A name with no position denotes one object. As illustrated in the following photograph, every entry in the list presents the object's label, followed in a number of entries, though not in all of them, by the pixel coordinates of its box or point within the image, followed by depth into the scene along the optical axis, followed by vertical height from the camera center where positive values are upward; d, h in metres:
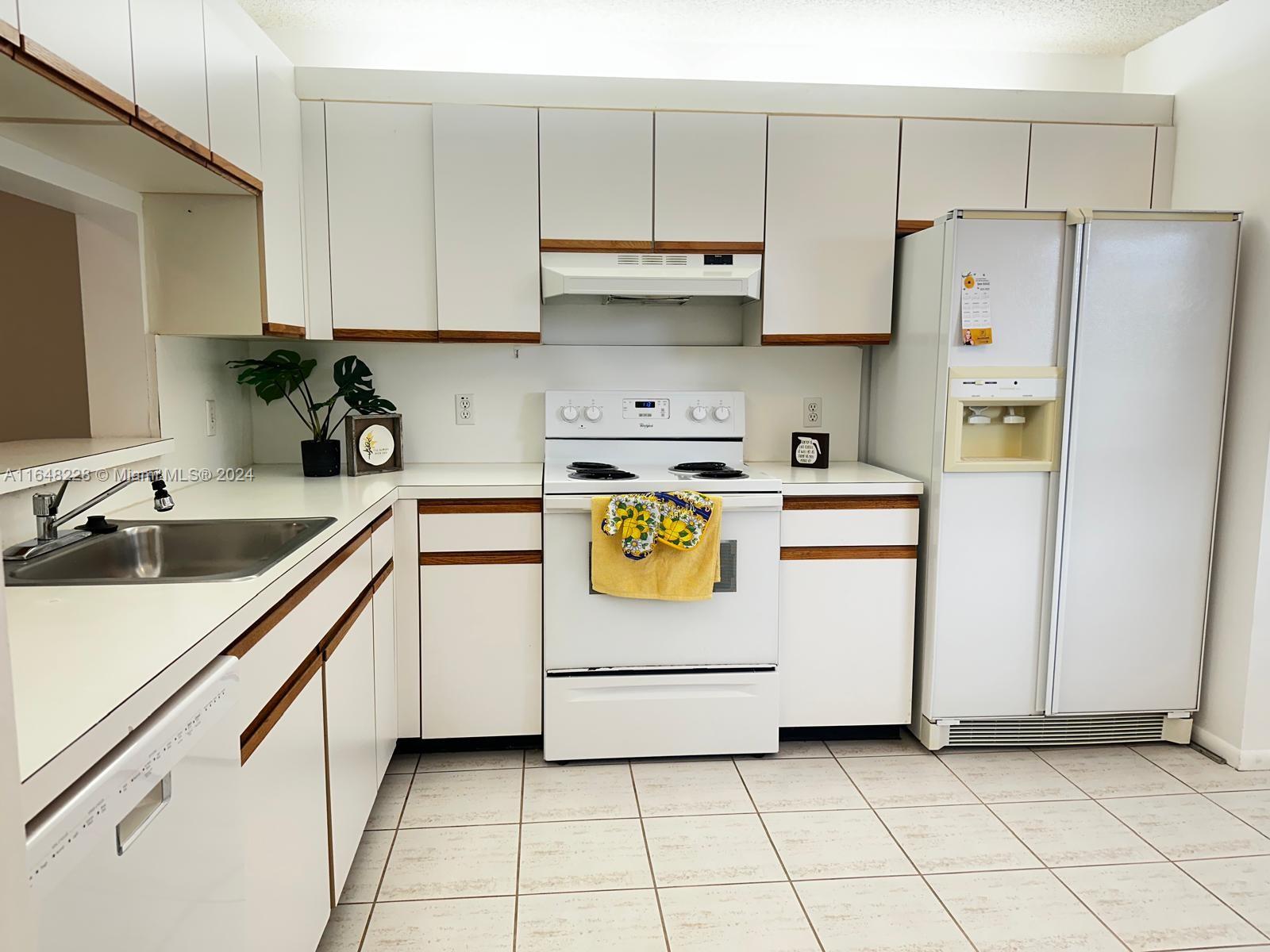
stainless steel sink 1.85 -0.37
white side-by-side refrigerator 2.58 -0.22
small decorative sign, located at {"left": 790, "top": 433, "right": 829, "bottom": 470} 3.10 -0.22
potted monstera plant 2.76 -0.02
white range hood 2.75 +0.37
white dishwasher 0.76 -0.49
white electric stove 2.62 -0.82
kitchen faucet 1.65 -0.28
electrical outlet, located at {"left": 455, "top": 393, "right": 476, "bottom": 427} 3.21 -0.09
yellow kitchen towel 2.57 -0.56
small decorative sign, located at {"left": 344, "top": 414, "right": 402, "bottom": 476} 2.82 -0.20
